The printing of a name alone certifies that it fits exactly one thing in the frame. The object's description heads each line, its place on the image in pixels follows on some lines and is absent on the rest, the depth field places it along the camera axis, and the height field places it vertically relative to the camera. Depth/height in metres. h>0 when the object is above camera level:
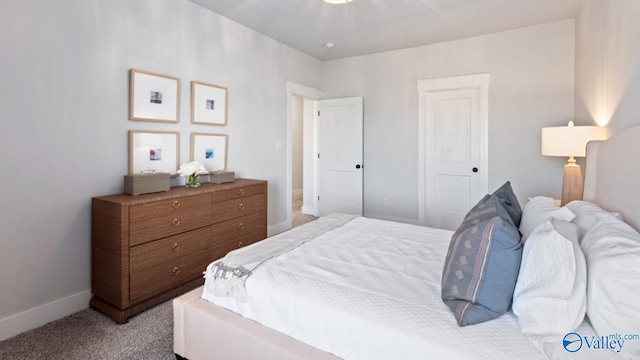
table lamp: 2.48 +0.27
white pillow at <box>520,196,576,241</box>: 1.45 -0.18
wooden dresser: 2.10 -0.52
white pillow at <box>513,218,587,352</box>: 0.97 -0.36
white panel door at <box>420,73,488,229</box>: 4.03 +0.37
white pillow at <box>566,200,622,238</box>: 1.38 -0.17
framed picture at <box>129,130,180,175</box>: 2.57 +0.21
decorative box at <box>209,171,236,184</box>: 3.09 -0.01
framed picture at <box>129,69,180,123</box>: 2.55 +0.69
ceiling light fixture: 2.72 +1.56
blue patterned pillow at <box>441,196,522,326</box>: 1.11 -0.36
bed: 0.97 -0.50
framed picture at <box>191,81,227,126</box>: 3.07 +0.75
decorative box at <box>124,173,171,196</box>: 2.34 -0.06
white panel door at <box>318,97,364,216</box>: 4.83 +0.34
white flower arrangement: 2.75 +0.04
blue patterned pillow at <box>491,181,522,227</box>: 1.68 -0.14
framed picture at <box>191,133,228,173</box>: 3.10 +0.27
